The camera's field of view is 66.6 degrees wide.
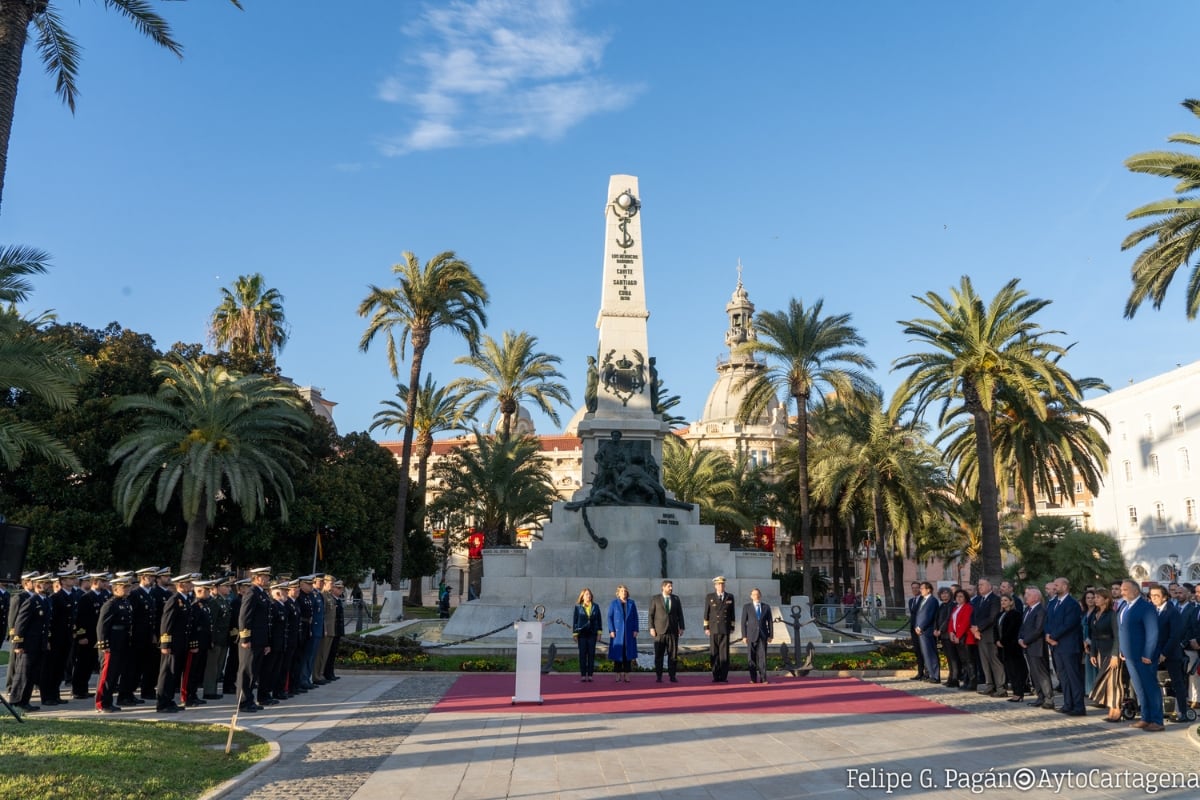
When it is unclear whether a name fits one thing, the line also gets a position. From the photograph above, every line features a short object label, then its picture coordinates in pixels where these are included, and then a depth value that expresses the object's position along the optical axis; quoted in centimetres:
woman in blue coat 1452
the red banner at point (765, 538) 5274
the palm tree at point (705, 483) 4597
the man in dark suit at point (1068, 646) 1160
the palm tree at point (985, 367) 2825
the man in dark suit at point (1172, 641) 1069
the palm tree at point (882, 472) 4106
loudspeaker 955
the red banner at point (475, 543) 4526
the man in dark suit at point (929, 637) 1483
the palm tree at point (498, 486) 4006
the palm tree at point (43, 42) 1168
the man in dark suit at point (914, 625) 1516
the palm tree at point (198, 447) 2747
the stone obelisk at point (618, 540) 2098
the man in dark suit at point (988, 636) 1334
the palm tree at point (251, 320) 4181
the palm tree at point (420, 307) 3462
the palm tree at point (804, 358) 3375
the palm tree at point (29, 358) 1305
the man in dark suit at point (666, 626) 1462
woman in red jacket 1393
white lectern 1189
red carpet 1174
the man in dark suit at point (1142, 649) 1046
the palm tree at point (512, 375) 4278
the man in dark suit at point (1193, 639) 1124
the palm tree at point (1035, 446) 3294
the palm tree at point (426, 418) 4612
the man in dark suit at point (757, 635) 1469
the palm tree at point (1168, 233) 2116
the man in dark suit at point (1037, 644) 1220
